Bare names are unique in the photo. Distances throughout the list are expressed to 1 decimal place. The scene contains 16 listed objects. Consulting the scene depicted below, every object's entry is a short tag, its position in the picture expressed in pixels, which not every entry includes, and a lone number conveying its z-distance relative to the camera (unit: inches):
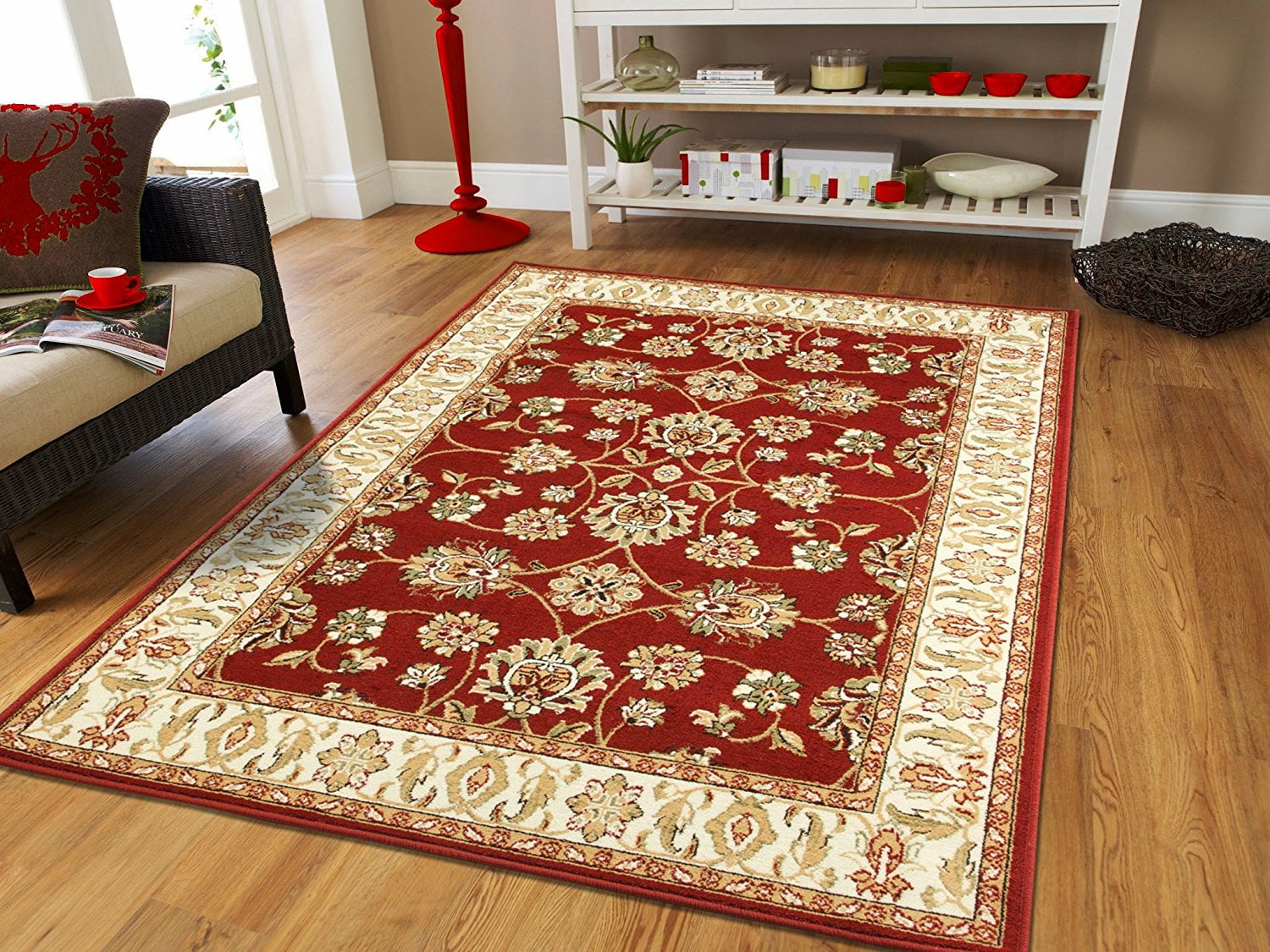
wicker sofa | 84.4
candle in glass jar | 136.3
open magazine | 84.5
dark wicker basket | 115.1
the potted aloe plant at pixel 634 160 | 148.8
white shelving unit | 124.0
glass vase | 144.9
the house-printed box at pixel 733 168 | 145.2
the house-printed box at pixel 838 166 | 140.6
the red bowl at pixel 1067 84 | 127.3
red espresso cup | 89.9
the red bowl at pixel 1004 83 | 128.6
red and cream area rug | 60.8
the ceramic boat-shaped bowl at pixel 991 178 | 137.5
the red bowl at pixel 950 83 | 129.9
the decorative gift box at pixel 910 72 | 136.1
